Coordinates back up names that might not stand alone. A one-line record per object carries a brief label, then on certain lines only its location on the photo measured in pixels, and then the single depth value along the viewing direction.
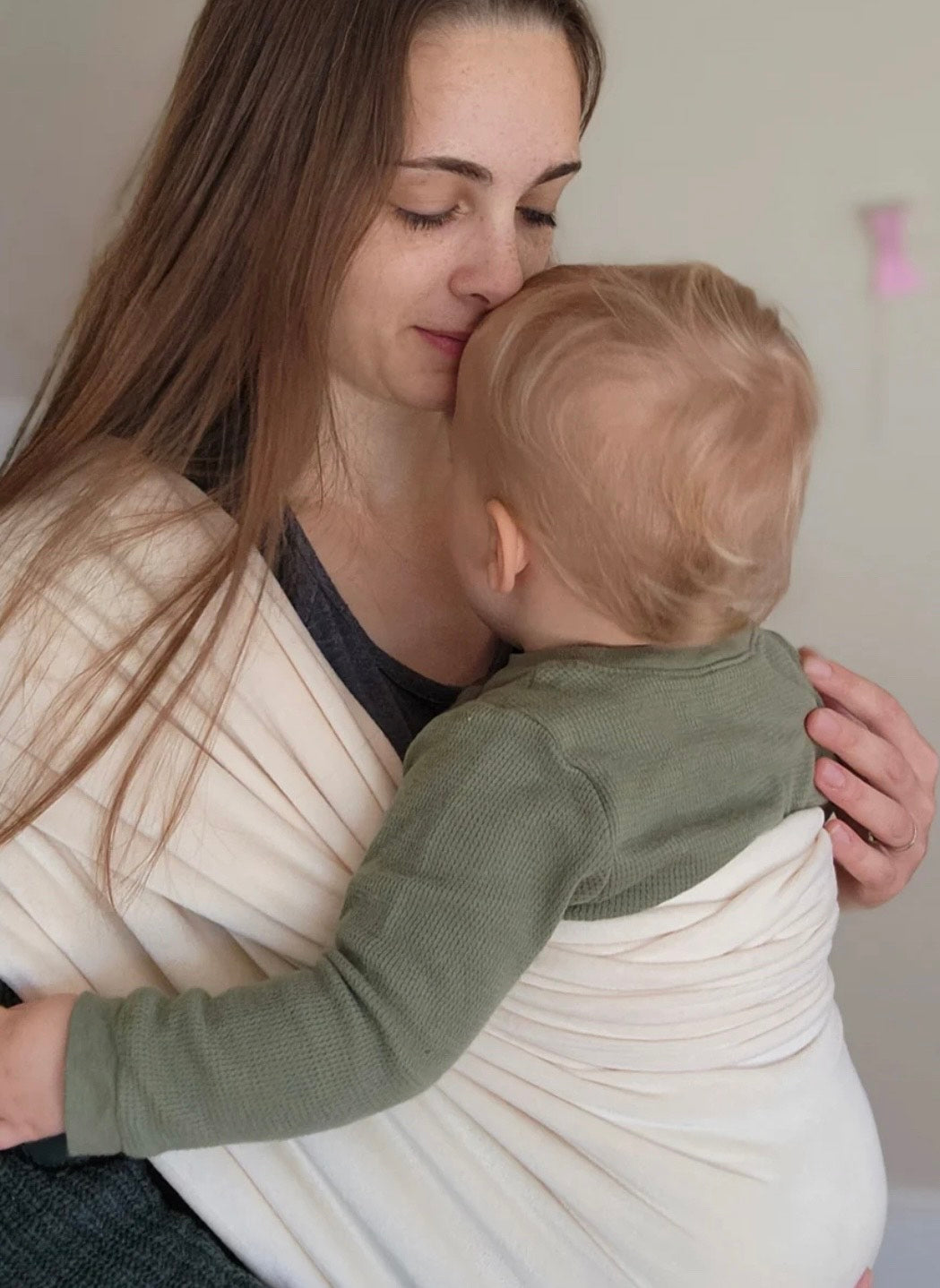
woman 0.93
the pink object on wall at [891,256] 1.43
